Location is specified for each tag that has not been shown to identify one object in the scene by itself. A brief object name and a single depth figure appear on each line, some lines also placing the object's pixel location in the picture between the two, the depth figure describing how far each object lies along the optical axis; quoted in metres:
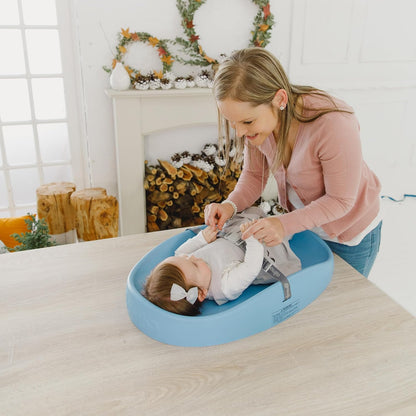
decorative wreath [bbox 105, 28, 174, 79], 2.92
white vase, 2.86
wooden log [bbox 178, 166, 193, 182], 3.29
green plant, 2.31
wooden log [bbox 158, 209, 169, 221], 3.32
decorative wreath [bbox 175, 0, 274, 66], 2.96
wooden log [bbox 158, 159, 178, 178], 3.26
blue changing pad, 1.10
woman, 1.29
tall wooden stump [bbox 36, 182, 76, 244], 2.66
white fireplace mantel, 2.99
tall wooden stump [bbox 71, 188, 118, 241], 2.63
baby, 1.23
